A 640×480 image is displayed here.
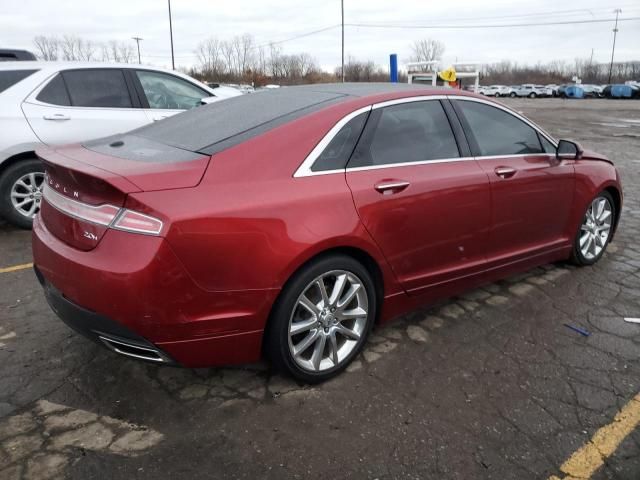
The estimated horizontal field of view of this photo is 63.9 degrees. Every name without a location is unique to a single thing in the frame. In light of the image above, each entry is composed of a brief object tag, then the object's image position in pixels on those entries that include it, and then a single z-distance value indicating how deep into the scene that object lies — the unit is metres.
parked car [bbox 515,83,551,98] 61.53
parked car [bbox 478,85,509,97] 65.75
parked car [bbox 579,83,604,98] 57.34
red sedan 2.23
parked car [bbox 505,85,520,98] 64.54
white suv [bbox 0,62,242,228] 5.14
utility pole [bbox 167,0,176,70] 42.16
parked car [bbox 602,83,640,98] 52.00
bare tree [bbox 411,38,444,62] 78.53
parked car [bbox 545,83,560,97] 61.13
